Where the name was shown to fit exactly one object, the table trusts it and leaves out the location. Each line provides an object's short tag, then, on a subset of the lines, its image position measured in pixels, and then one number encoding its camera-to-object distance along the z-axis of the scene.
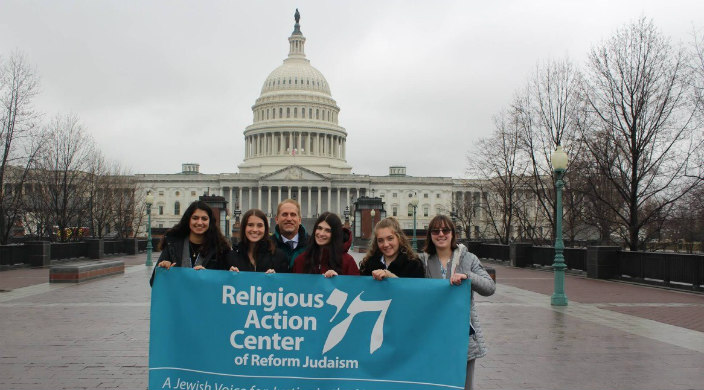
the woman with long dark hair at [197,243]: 6.81
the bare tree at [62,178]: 38.34
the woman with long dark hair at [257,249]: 6.60
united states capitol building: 134.25
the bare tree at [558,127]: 36.44
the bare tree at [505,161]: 42.94
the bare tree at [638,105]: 27.05
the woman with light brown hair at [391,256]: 6.11
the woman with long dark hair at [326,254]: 6.37
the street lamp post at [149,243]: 32.56
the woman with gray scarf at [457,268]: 6.05
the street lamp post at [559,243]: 16.94
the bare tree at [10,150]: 29.44
